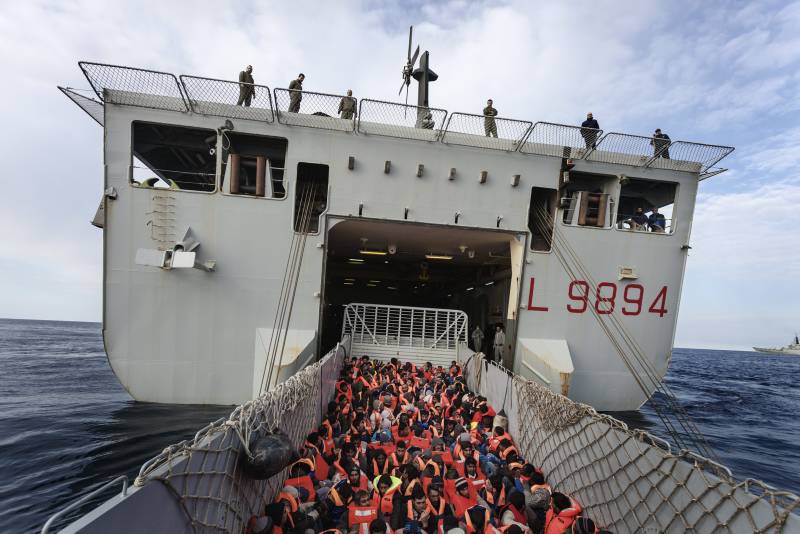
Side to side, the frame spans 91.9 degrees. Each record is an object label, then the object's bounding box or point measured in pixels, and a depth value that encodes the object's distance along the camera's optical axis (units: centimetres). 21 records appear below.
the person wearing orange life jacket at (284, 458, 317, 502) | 493
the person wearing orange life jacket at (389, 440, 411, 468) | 571
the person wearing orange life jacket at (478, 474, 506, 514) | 493
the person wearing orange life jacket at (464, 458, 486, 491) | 537
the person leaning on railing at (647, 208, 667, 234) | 1174
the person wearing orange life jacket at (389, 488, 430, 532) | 432
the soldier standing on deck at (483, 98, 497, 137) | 1093
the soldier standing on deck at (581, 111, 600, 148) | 1039
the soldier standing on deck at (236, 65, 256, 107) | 976
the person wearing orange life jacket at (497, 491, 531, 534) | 445
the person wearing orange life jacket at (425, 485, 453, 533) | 452
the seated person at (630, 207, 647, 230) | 1173
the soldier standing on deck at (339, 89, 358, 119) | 1056
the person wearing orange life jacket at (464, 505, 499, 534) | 421
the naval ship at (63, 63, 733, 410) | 961
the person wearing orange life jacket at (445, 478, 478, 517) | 479
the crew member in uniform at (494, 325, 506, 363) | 1305
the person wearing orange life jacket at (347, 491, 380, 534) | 426
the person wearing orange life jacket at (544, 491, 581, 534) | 420
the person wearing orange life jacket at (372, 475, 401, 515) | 459
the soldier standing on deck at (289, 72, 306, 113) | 1039
